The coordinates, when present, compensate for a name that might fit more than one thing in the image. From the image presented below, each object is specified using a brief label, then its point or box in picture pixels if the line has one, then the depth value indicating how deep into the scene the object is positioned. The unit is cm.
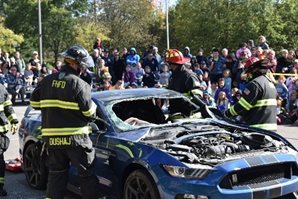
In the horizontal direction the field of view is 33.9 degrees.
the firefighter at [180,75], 737
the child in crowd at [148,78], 1698
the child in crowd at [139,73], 1691
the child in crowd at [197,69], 1547
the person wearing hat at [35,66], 1912
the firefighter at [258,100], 592
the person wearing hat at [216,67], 1548
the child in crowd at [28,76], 1848
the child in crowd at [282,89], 1323
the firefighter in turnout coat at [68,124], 490
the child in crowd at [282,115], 1266
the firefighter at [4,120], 627
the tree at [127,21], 4603
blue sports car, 451
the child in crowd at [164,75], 1639
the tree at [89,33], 4257
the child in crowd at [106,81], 1395
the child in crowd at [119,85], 1366
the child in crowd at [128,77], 1680
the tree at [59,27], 4448
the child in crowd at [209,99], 1200
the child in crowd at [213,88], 1408
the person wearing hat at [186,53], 1688
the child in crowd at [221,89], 1347
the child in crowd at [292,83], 1307
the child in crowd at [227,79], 1394
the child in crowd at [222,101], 1289
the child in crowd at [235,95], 1307
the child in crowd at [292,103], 1268
